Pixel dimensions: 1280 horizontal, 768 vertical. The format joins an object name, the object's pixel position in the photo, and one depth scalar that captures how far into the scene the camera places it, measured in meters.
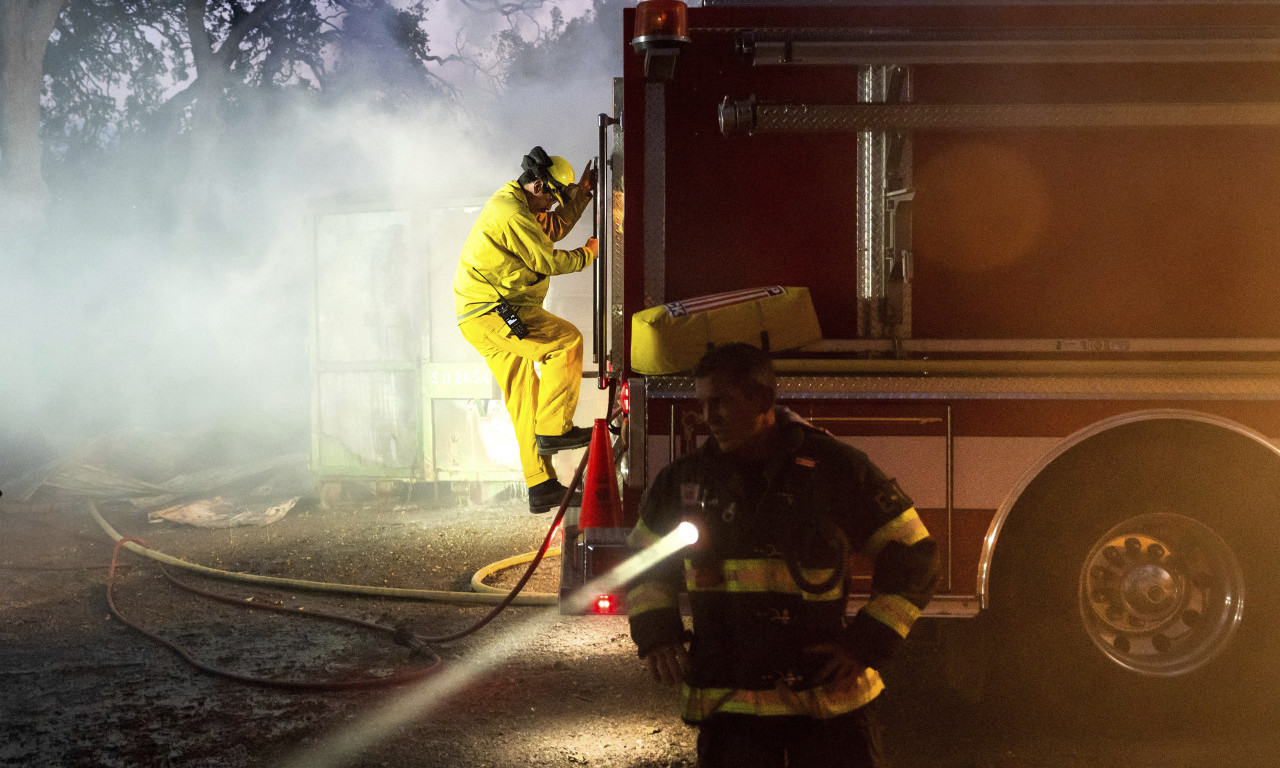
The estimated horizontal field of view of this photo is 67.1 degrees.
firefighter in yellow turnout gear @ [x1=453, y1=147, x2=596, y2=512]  5.00
